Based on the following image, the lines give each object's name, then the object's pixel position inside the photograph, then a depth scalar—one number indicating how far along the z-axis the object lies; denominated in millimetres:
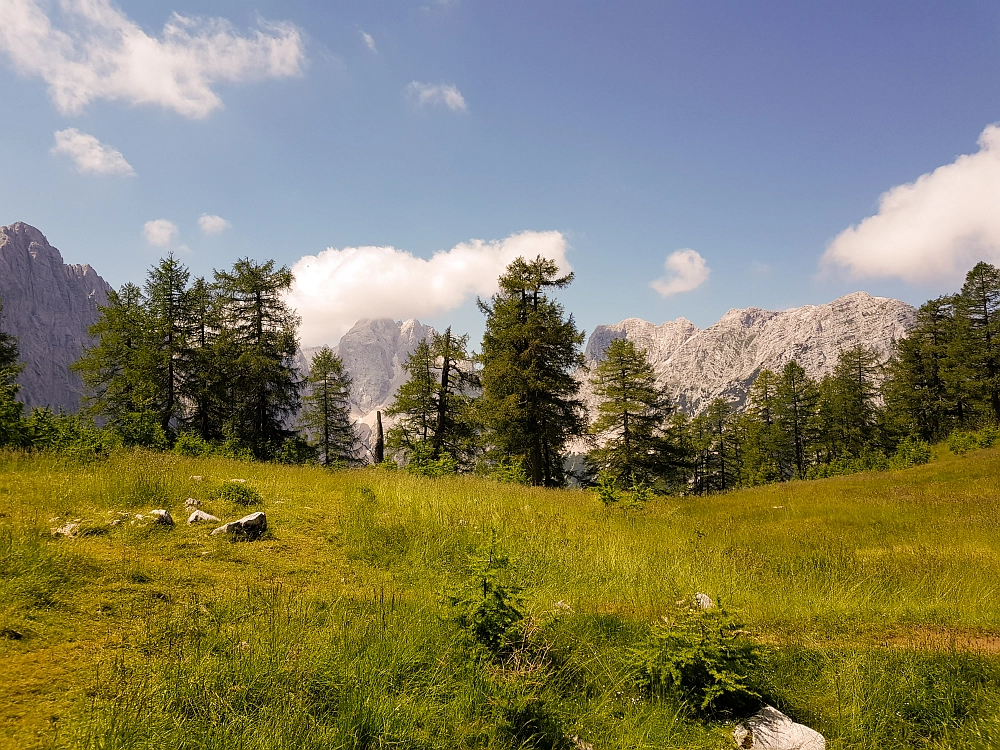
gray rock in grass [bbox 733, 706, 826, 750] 3740
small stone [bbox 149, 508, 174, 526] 6381
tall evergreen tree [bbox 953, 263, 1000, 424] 37500
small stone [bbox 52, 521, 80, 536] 5605
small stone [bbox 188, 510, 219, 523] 6827
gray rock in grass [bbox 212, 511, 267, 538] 6535
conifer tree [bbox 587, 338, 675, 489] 32125
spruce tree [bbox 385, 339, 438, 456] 30469
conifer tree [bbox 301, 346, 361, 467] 37031
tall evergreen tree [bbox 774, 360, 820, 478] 49969
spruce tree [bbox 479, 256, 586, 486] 23844
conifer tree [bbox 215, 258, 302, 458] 26062
